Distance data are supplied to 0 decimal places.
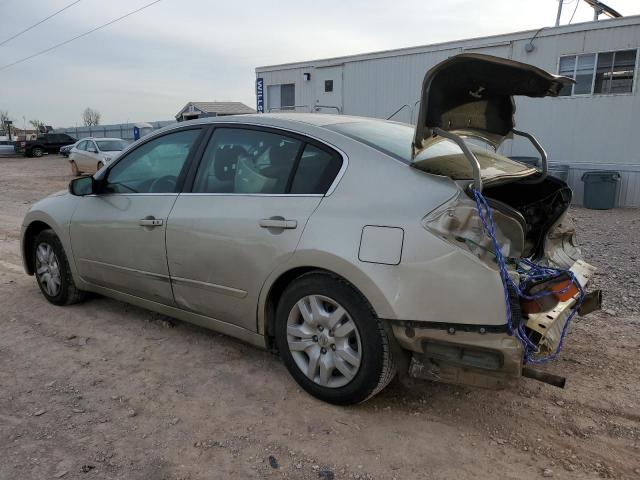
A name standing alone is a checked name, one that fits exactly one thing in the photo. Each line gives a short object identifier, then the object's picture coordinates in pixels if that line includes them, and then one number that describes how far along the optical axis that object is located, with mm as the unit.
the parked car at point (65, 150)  26984
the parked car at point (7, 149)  34094
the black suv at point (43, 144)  33344
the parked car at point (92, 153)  18650
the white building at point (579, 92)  11797
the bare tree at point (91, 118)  69688
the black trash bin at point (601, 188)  11805
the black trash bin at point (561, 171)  12531
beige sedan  2387
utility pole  14922
